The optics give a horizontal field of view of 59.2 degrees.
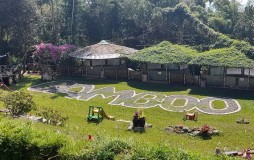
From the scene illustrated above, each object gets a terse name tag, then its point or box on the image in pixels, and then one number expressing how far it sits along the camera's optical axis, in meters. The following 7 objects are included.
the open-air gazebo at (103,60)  28.32
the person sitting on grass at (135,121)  15.53
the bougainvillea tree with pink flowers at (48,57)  27.69
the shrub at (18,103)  15.13
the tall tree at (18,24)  28.50
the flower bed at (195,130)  14.99
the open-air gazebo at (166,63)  25.65
